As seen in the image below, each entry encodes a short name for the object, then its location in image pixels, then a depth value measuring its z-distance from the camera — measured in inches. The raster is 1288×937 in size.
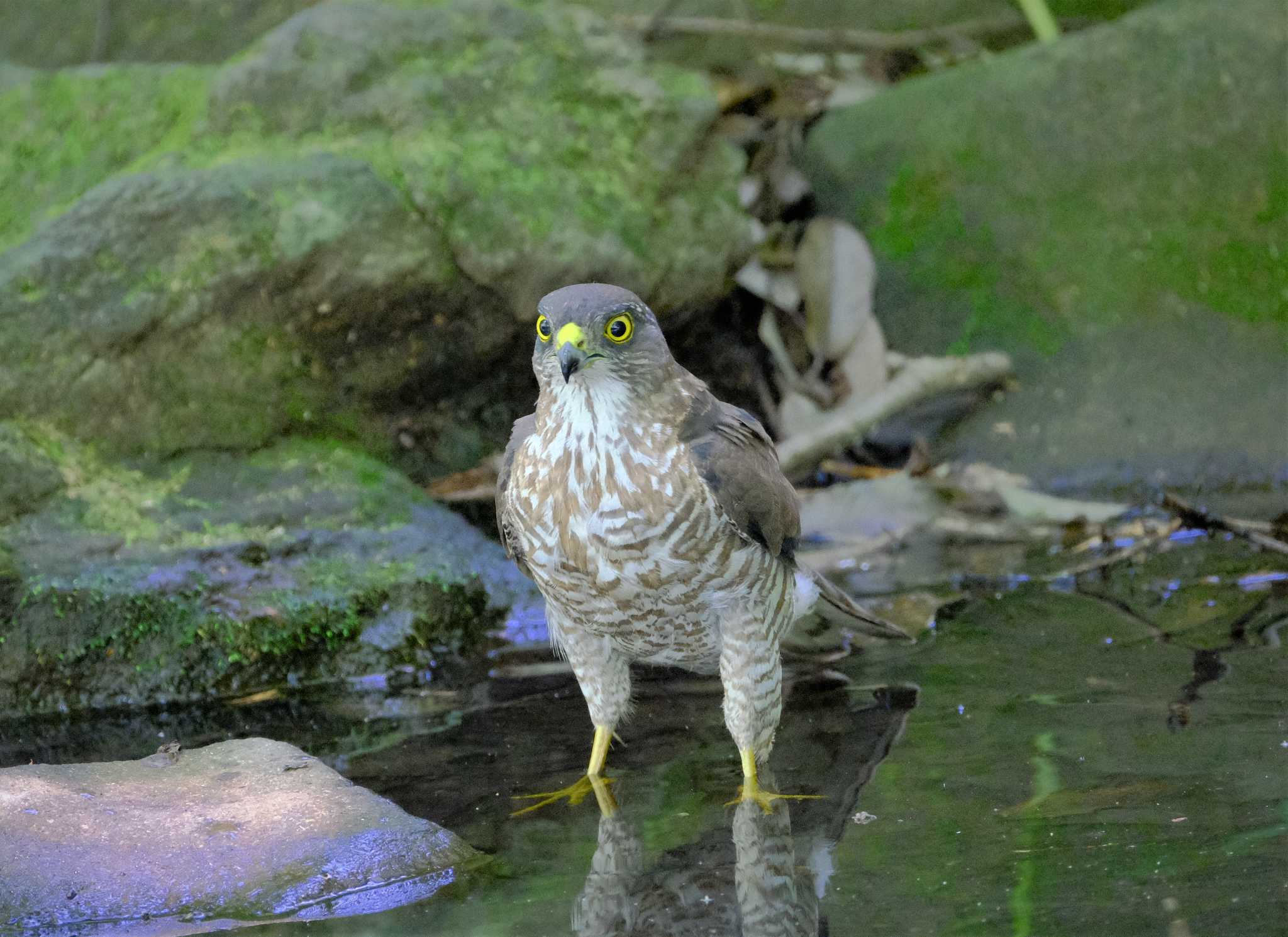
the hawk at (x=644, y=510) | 287.0
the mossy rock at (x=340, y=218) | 444.1
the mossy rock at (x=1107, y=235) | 538.3
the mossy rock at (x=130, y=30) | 614.2
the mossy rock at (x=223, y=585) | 382.0
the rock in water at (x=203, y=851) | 245.3
